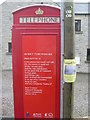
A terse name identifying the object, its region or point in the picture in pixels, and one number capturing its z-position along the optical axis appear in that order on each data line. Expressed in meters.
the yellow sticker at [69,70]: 1.80
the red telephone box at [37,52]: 1.99
